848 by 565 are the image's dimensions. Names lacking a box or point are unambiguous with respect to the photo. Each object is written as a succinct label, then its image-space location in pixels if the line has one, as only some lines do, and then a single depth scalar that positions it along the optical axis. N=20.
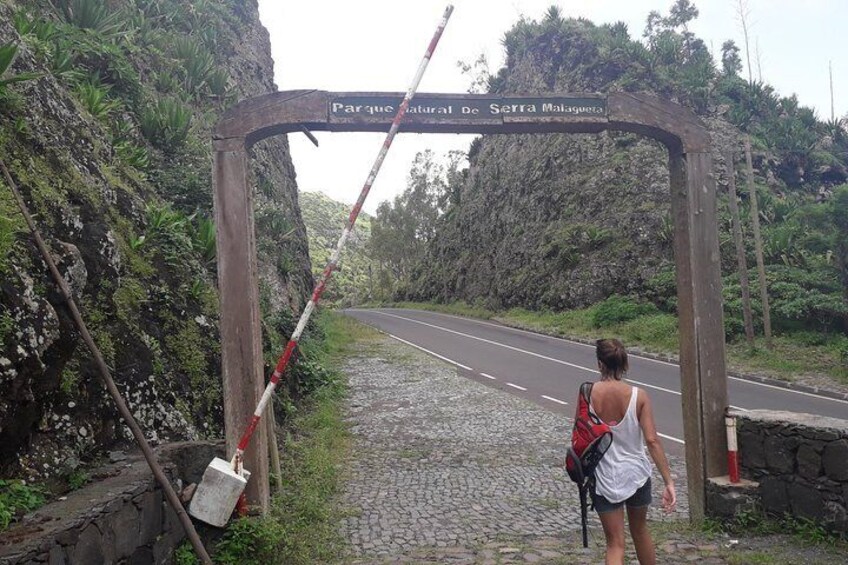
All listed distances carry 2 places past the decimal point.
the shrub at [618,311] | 24.50
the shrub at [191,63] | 13.93
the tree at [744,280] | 18.77
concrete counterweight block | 4.44
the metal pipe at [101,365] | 3.65
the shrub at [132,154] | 8.05
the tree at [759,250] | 18.17
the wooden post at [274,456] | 5.94
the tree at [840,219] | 16.73
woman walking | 3.85
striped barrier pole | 4.55
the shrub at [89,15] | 9.70
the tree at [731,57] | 45.57
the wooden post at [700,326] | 5.59
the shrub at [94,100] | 7.74
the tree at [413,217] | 55.91
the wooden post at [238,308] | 5.12
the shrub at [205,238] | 8.26
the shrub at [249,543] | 4.60
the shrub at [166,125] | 10.03
